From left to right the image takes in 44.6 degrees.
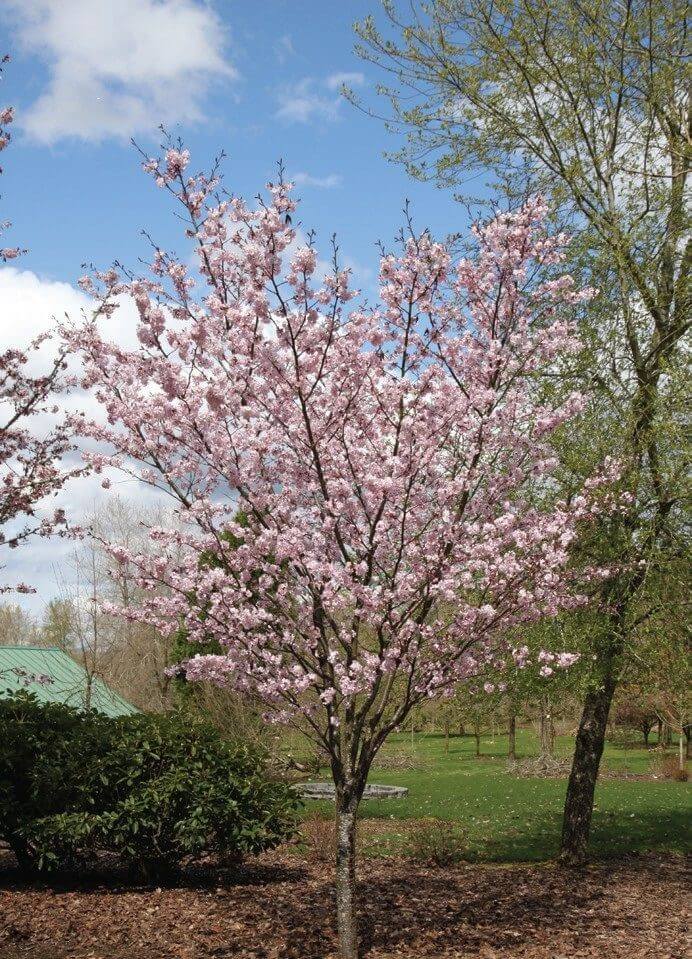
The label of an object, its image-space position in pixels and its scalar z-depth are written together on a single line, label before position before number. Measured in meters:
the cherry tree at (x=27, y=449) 8.63
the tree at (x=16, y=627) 44.94
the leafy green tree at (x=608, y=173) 9.24
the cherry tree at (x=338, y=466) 5.67
